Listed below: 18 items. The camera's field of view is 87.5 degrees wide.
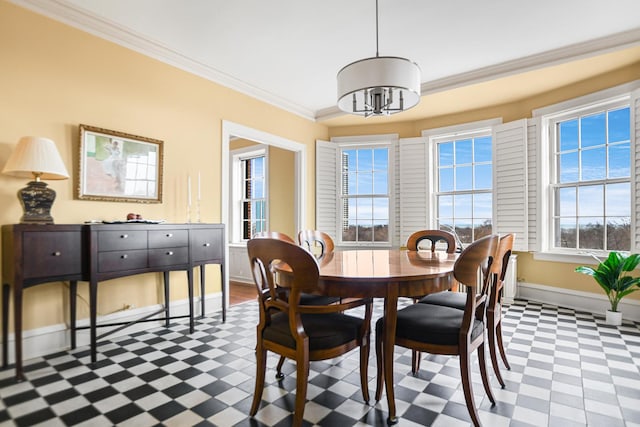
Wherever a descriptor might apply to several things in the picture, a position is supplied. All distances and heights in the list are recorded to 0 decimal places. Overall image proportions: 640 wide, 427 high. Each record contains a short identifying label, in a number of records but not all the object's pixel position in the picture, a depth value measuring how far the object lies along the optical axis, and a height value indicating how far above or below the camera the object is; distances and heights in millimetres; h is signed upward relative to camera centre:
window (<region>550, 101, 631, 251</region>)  3717 +385
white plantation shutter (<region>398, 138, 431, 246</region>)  5281 +411
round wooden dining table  1661 -362
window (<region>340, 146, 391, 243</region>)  5656 +303
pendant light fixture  2033 +830
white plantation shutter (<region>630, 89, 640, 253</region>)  3432 +447
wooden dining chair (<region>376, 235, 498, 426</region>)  1662 -625
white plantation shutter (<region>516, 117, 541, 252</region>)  4332 +400
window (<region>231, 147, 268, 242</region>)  6402 +403
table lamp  2336 +304
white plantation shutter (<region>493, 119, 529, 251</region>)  4414 +413
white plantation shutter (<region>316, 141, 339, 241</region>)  5559 +419
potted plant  3256 -663
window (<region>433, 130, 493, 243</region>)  4883 +418
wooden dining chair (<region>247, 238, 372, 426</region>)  1552 -607
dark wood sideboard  2260 -335
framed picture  2914 +432
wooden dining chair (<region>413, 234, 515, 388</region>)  1995 -604
